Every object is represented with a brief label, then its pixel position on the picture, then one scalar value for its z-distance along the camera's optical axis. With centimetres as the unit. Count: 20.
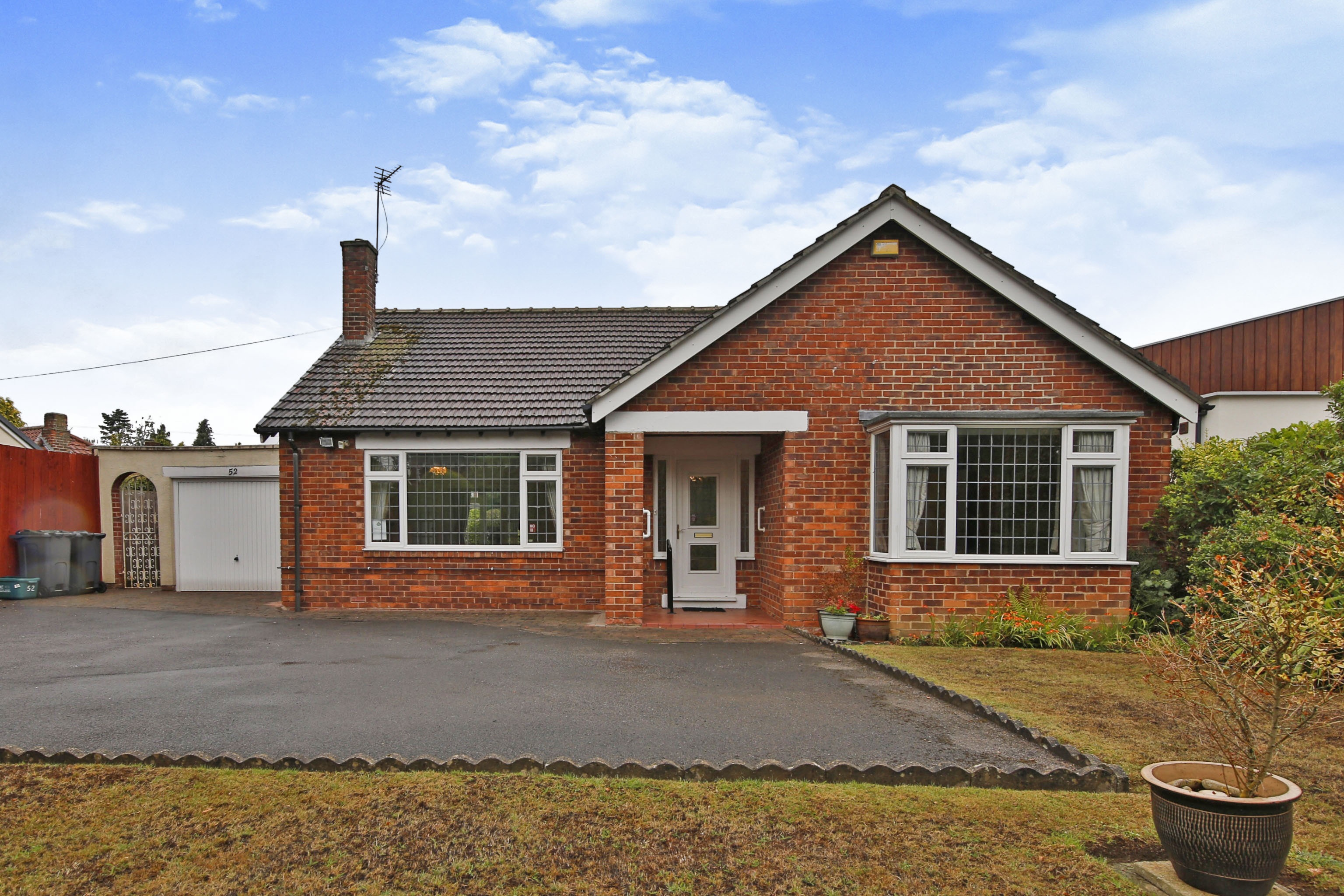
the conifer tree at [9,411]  4062
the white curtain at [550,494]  1283
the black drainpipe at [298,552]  1285
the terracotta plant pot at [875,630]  1016
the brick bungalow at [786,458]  1027
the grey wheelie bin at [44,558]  1510
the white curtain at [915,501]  1030
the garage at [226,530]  1602
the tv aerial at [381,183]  1664
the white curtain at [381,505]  1296
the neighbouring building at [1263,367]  1557
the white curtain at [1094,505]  1027
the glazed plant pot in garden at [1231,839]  340
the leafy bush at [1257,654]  364
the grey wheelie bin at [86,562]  1570
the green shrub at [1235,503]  862
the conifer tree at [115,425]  7535
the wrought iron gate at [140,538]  1666
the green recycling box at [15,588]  1464
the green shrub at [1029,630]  988
